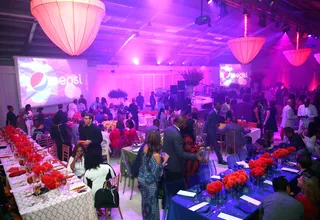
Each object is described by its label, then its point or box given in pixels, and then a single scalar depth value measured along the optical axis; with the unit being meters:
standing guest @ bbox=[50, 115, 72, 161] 5.09
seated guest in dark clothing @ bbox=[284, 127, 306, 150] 4.25
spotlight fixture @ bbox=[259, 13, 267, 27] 6.48
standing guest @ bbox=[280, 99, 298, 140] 6.52
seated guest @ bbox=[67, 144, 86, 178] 3.62
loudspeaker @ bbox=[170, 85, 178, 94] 12.22
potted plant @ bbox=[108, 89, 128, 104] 11.73
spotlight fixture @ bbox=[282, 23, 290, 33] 7.70
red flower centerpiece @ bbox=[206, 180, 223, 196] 2.49
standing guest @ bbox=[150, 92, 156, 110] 11.89
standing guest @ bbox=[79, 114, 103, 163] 4.14
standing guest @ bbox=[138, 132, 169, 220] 2.96
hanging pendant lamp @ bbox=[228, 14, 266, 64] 3.81
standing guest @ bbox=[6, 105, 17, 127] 7.18
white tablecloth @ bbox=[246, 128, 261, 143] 6.35
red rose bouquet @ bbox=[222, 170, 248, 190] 2.59
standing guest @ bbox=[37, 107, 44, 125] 7.10
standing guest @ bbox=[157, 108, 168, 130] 7.43
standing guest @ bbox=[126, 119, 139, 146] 5.63
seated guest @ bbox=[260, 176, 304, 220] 2.11
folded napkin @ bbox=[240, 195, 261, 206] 2.56
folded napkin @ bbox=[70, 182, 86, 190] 2.91
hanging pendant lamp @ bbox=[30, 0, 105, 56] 2.07
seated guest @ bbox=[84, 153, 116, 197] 3.16
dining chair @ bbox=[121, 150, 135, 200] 4.40
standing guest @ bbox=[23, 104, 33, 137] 7.30
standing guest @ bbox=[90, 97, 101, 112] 9.39
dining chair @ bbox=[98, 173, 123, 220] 3.35
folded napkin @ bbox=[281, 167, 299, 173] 3.47
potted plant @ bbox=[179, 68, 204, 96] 11.54
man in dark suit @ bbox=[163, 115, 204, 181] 3.41
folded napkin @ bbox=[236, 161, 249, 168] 3.63
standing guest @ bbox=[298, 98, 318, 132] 6.39
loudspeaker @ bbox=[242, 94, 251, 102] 12.19
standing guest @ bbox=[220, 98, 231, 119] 8.10
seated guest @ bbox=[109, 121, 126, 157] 5.93
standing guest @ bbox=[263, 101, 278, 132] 6.78
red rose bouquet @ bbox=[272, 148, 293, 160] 3.64
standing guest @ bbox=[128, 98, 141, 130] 8.59
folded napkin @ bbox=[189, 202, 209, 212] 2.45
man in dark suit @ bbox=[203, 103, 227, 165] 5.60
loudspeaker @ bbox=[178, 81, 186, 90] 11.77
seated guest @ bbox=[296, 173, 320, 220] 2.46
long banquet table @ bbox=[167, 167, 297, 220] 2.38
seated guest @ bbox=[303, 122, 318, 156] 4.41
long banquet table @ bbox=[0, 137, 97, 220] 2.49
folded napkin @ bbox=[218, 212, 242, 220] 2.29
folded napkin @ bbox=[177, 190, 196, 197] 2.76
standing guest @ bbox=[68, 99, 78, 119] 8.91
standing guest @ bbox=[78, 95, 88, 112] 9.77
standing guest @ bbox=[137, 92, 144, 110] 11.44
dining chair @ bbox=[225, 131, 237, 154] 5.95
